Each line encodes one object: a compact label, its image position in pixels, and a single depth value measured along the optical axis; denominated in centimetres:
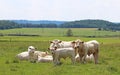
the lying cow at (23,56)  2676
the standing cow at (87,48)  2442
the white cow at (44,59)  2519
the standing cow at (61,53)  2267
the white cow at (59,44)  2340
